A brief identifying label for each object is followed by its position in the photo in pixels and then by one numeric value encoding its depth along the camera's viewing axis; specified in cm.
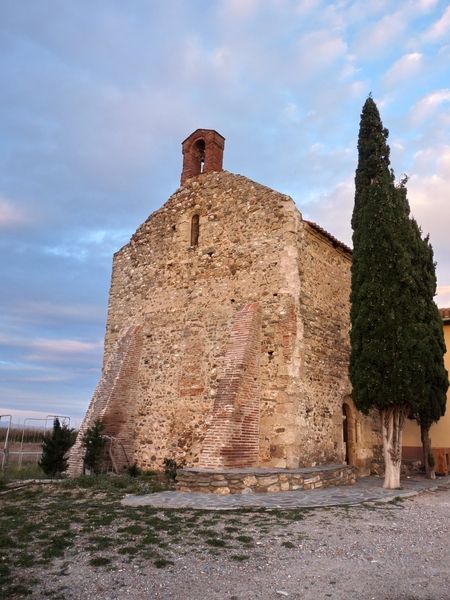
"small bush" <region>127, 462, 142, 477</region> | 1252
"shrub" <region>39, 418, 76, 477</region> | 1267
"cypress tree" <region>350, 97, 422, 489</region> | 1155
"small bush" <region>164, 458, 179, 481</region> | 1226
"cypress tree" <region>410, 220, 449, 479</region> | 1201
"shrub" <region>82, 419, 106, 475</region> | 1231
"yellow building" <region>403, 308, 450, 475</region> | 1680
